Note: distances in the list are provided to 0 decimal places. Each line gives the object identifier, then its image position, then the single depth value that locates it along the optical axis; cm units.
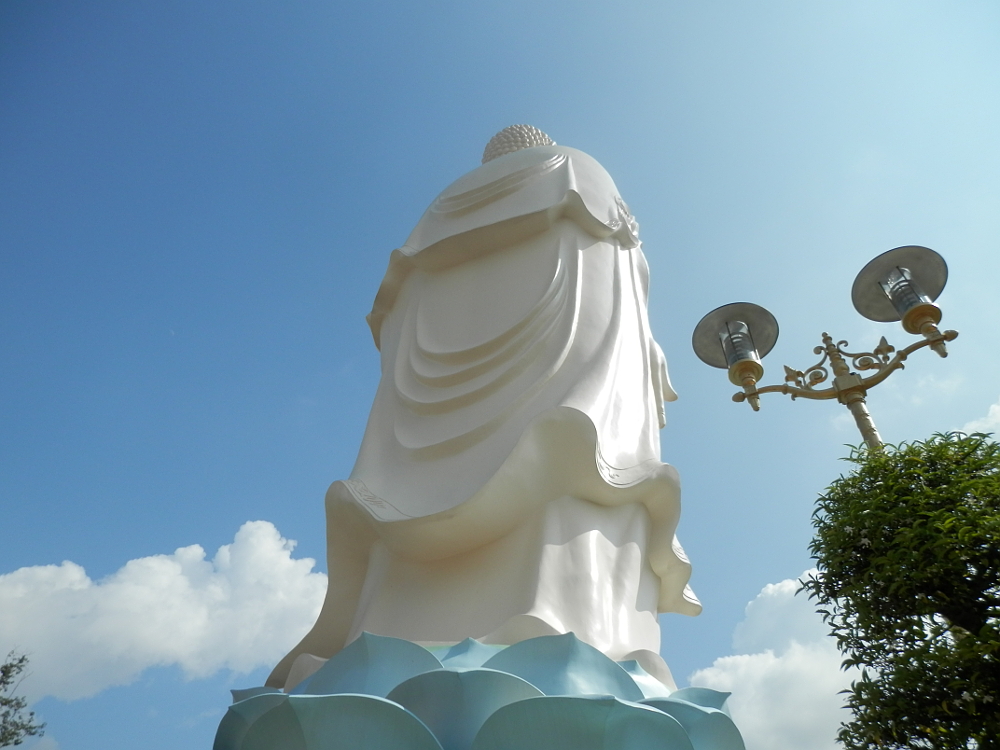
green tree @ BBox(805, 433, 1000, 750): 294
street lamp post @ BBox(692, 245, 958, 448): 459
